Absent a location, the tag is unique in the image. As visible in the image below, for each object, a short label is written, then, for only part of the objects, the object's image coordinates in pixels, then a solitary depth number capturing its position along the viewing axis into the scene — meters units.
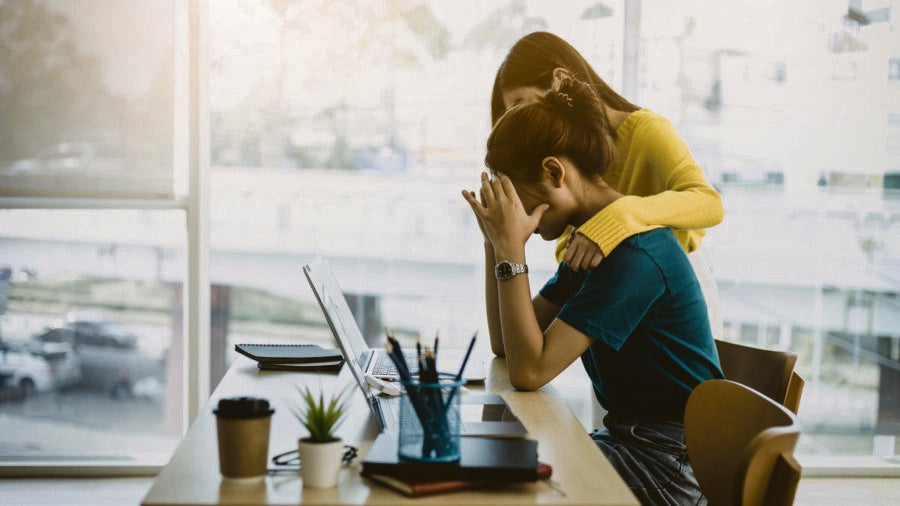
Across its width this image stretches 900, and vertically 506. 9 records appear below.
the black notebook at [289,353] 1.90
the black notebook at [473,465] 1.05
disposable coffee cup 1.07
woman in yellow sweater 1.85
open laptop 1.29
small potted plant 1.06
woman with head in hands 1.47
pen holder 1.10
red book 1.02
